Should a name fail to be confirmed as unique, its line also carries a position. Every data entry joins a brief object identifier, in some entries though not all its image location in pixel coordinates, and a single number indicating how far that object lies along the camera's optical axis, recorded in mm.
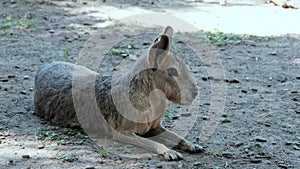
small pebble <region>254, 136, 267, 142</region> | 8508
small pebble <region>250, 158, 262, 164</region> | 7637
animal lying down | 7867
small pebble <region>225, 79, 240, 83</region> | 12078
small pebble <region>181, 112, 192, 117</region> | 9727
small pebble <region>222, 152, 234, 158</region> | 7785
